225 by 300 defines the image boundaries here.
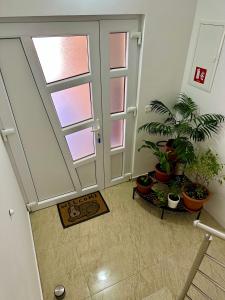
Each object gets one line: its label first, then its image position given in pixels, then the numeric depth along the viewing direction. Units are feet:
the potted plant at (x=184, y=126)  7.56
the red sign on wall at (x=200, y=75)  7.63
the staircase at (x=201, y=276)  3.81
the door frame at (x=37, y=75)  5.60
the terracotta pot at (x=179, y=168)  8.93
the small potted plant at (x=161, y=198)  8.38
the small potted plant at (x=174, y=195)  8.21
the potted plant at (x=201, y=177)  7.35
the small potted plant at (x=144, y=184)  8.90
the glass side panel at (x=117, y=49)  7.02
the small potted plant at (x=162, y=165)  8.36
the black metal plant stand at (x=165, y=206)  8.34
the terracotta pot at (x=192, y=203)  7.89
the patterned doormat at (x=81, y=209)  8.59
